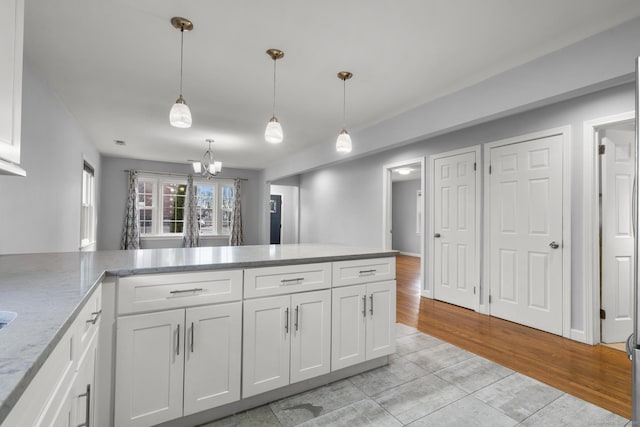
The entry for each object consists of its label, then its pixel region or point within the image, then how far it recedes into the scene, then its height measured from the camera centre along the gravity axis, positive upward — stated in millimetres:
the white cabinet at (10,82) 1131 +504
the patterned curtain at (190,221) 7582 -104
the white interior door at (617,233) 2898 -103
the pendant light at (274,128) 2408 +683
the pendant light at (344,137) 2729 +703
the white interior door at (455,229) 3918 -120
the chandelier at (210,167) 5137 +824
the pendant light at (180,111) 2062 +692
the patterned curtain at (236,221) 8094 -97
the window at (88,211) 4996 +74
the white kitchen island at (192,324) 1094 -546
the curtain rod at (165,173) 7062 +1009
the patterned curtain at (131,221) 6945 -112
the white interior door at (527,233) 3137 -125
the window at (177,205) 7340 +291
